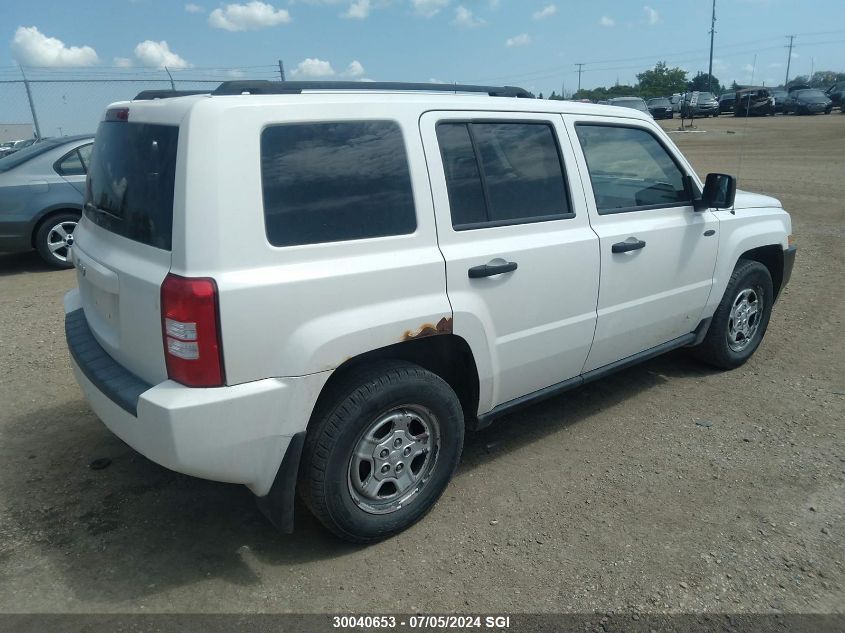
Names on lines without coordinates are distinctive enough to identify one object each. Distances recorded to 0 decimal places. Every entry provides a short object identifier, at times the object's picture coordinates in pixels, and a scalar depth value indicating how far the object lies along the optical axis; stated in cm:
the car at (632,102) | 2176
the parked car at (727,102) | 3794
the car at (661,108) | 3722
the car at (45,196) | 758
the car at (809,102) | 3531
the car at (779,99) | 3741
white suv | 244
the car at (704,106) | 3696
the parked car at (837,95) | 3672
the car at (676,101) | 4030
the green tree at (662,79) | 7169
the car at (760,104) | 3312
